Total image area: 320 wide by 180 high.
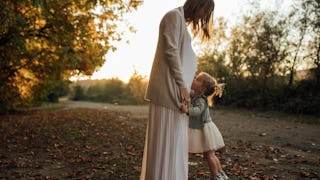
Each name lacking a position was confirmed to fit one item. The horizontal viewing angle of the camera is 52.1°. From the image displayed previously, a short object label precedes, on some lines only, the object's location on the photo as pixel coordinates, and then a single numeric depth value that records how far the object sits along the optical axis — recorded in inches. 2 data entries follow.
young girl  160.9
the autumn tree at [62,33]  387.9
